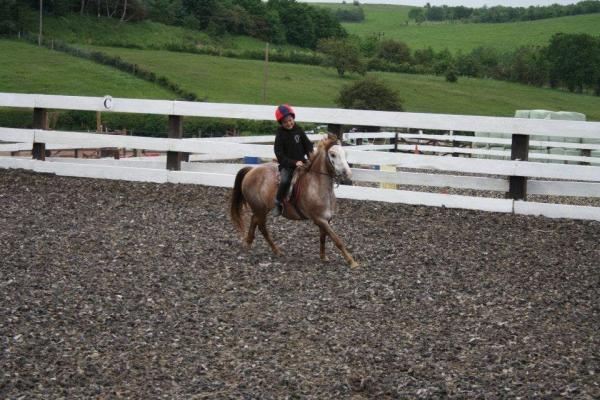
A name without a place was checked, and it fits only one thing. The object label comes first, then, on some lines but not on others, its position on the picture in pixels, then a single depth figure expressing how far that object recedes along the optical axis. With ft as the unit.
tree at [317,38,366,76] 350.23
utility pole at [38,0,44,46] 305.94
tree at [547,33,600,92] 358.43
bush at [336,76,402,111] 197.77
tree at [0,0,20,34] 303.07
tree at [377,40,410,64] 408.05
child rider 34.19
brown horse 32.96
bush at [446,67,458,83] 369.50
